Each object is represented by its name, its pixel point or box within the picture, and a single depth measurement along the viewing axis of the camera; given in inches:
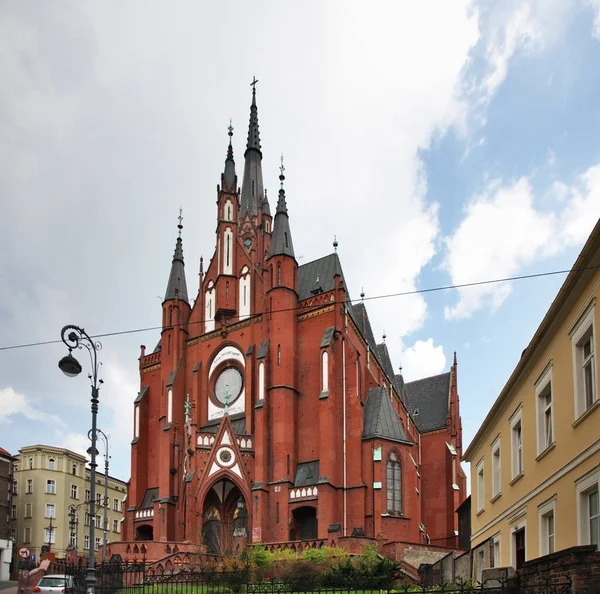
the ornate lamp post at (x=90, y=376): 691.4
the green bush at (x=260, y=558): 1421.3
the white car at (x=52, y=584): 1030.4
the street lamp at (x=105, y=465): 1417.1
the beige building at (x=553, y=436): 555.5
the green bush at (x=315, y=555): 1418.4
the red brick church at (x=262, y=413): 1667.1
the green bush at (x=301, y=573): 822.5
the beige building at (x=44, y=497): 2667.3
